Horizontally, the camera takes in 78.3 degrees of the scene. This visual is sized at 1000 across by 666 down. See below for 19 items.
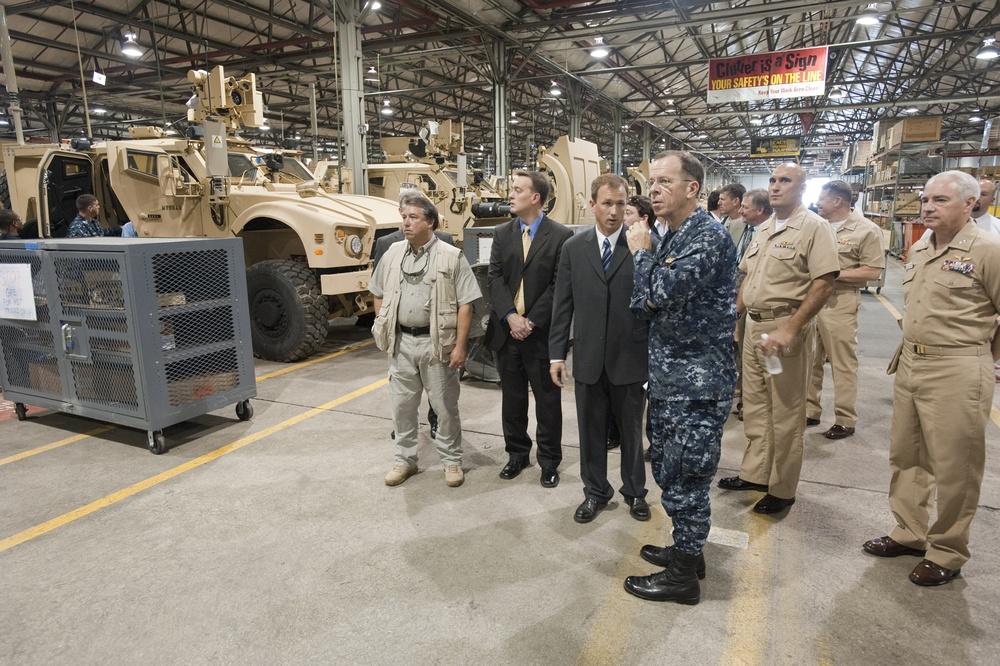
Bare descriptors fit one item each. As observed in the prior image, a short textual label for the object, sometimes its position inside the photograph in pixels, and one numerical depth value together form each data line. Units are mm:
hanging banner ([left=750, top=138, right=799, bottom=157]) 27531
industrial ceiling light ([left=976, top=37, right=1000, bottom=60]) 13570
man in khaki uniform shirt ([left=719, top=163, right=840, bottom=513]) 3105
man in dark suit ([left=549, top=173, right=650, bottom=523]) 3098
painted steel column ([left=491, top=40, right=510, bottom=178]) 14234
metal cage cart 4332
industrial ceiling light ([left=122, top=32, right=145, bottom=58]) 13247
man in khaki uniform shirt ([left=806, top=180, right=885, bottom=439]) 4590
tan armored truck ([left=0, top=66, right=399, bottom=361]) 6660
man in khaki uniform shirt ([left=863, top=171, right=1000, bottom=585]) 2656
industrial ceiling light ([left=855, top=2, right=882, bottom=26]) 12664
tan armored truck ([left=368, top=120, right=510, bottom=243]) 10992
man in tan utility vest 3680
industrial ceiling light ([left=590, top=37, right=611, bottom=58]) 14336
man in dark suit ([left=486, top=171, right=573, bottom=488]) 3678
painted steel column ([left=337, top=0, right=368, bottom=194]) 9961
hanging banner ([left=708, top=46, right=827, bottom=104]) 12531
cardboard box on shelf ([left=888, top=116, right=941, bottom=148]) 13219
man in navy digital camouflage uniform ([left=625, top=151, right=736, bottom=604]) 2445
